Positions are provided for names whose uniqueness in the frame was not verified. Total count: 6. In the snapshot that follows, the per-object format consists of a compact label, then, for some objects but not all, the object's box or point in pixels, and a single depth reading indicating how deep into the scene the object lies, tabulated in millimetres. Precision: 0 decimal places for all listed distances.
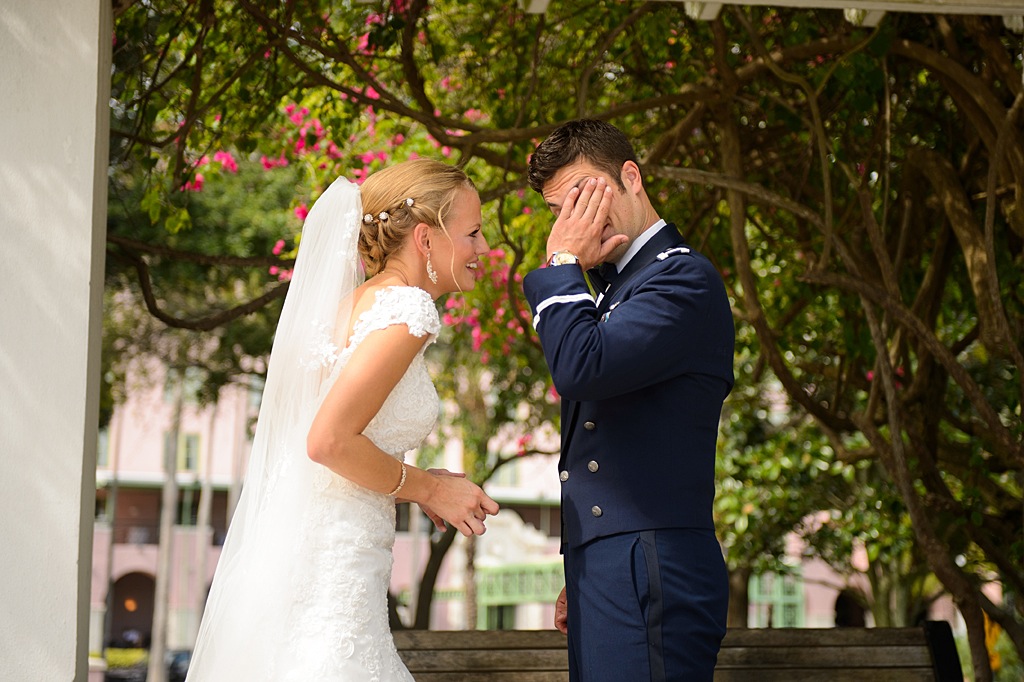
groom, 2385
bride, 2604
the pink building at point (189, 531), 33062
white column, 2906
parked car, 23078
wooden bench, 4199
